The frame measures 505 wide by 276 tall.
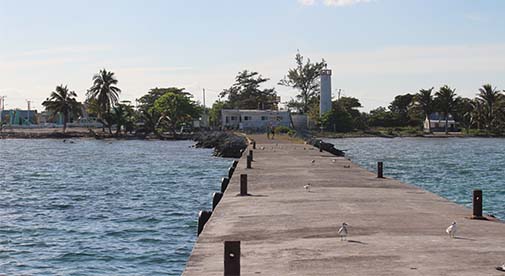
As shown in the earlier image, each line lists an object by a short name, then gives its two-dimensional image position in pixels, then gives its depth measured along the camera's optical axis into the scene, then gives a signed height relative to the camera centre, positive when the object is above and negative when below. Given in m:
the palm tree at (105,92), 117.38 +4.09
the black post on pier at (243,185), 20.83 -1.75
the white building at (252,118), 111.12 +0.21
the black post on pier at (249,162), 32.25 -1.78
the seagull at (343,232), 12.92 -1.86
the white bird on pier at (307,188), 21.80 -1.91
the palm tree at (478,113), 135.75 +1.26
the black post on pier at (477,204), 15.66 -1.69
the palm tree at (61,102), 124.38 +2.70
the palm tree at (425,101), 133.75 +3.27
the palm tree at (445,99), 132.75 +3.58
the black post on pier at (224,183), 26.34 -2.16
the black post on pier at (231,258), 9.61 -1.72
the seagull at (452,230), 13.08 -1.85
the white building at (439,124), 138.62 -0.69
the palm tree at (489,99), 132.25 +3.62
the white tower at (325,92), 124.62 +4.44
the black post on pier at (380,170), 26.44 -1.70
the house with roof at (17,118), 188.96 +0.17
